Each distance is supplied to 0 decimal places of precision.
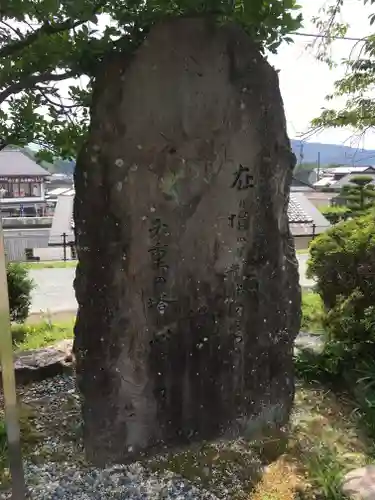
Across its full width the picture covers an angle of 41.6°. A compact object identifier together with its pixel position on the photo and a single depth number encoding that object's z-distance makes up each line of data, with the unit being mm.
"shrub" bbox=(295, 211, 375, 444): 3502
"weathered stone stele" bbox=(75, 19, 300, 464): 2049
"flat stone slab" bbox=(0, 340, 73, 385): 3613
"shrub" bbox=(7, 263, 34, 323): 5008
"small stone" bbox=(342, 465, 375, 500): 2213
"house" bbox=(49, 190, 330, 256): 7636
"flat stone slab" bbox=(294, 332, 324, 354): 3773
